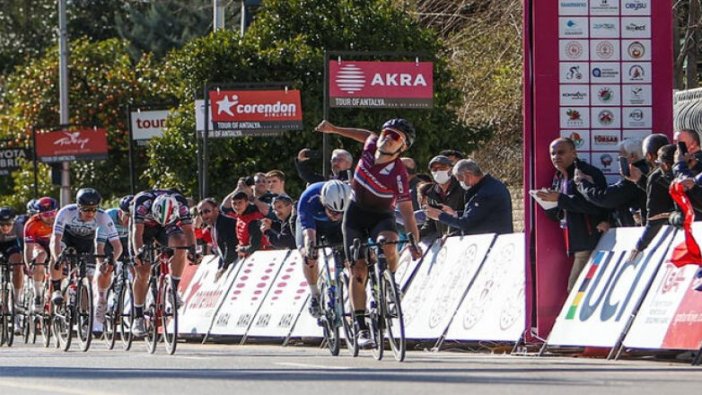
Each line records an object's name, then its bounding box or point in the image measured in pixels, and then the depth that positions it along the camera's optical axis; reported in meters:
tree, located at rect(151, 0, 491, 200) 33.25
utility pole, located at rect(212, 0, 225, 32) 37.59
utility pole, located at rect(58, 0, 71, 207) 49.31
